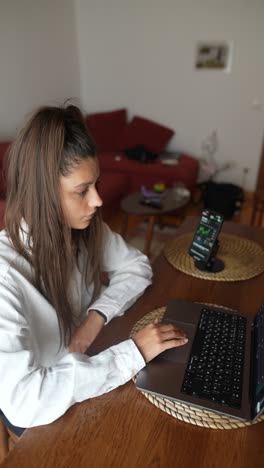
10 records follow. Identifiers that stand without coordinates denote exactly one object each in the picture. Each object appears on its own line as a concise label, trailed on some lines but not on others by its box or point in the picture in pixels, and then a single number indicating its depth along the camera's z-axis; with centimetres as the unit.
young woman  65
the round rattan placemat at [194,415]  63
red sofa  322
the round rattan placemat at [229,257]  111
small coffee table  256
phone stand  114
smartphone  113
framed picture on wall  352
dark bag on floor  343
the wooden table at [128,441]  57
